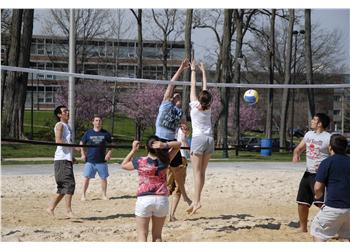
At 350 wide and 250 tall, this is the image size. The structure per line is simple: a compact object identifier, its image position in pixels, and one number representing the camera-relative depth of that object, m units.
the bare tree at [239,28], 29.25
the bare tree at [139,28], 28.10
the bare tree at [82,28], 32.69
